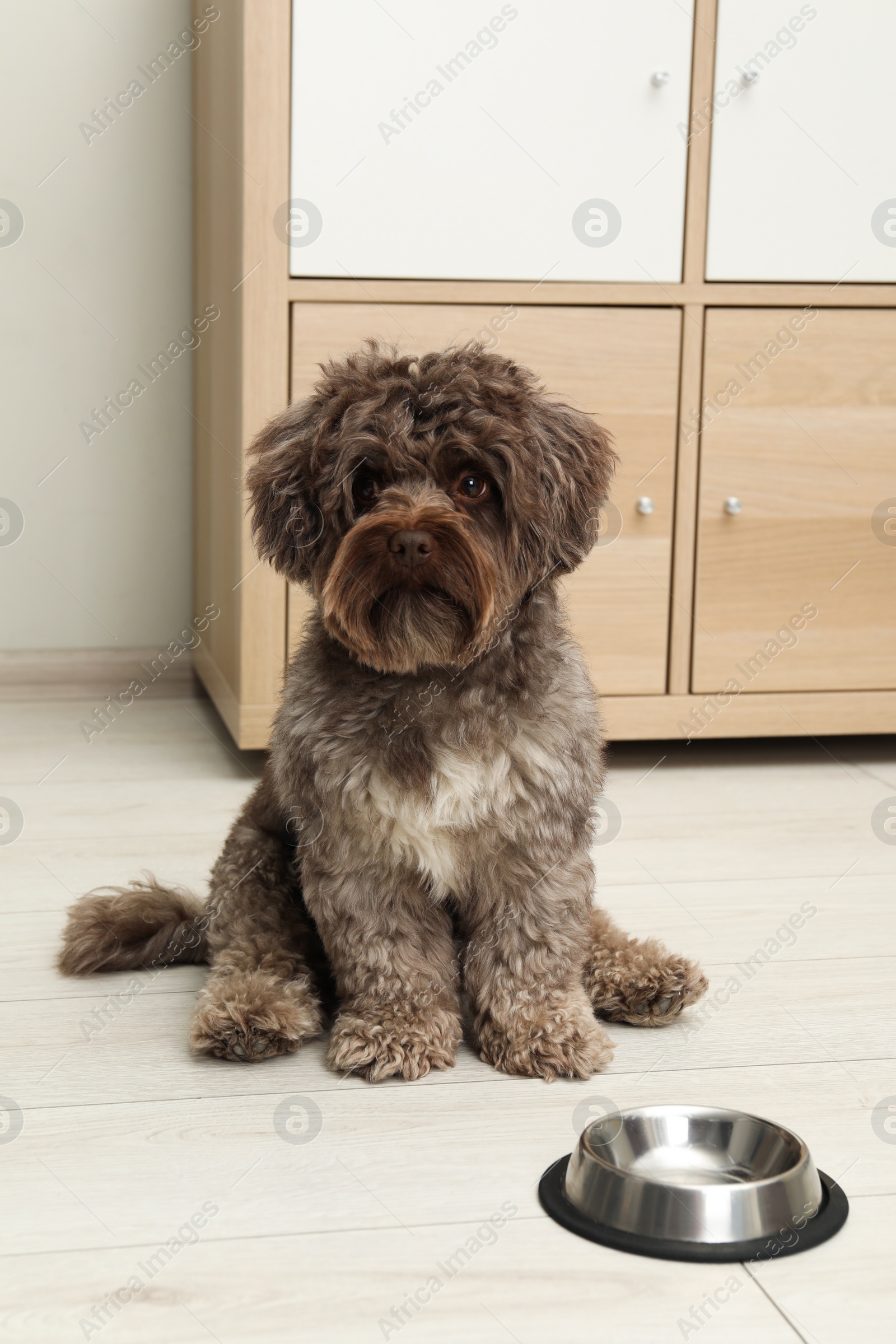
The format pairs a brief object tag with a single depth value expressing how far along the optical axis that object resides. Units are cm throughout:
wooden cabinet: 249
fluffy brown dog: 203
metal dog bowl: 182
